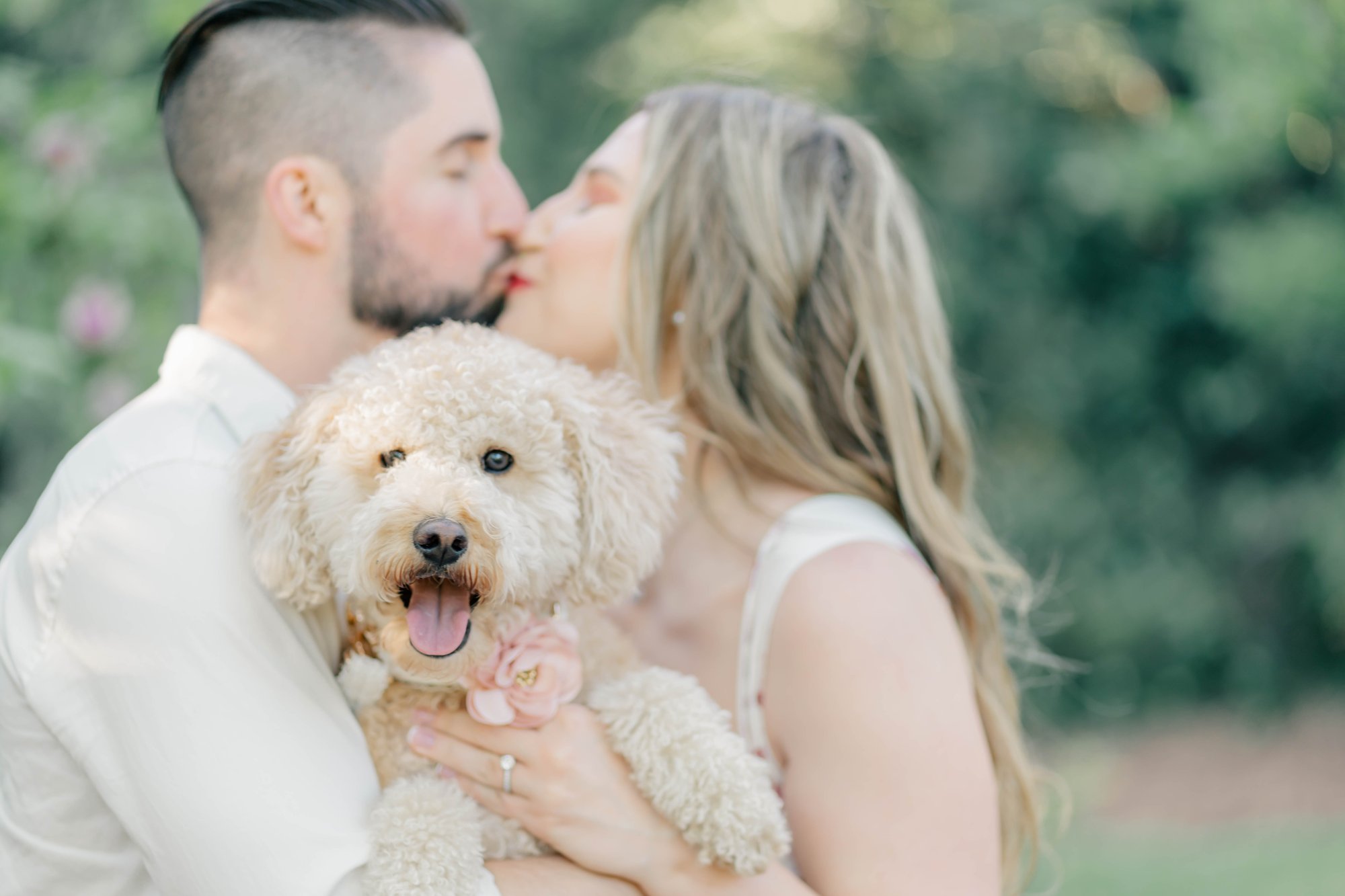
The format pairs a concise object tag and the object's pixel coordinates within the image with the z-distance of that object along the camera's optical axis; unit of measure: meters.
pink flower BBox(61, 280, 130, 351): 4.03
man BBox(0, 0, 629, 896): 2.09
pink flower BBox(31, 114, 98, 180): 3.80
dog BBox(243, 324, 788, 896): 2.06
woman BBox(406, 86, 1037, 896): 2.50
